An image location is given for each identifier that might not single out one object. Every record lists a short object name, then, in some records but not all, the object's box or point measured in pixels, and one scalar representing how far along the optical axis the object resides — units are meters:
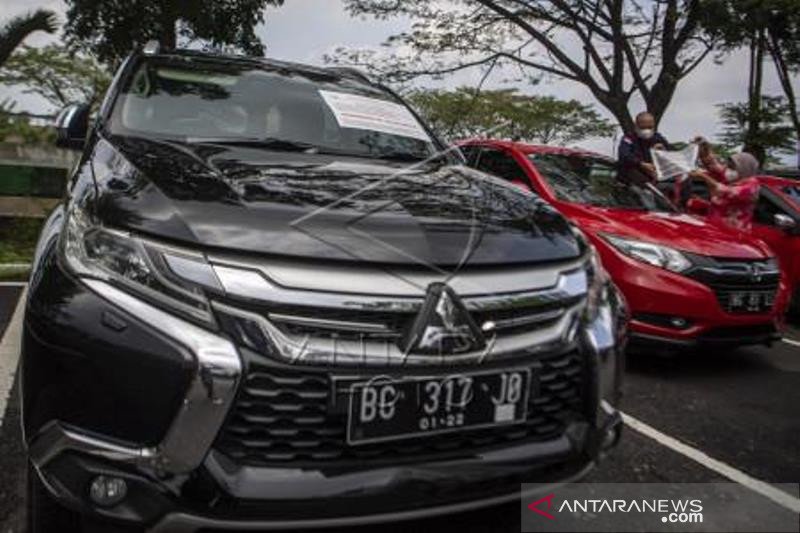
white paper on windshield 3.43
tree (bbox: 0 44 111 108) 21.19
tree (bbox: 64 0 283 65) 13.07
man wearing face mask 7.78
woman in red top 6.97
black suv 1.87
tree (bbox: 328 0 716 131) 13.14
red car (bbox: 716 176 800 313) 6.71
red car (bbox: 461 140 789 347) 4.76
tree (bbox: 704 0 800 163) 11.66
